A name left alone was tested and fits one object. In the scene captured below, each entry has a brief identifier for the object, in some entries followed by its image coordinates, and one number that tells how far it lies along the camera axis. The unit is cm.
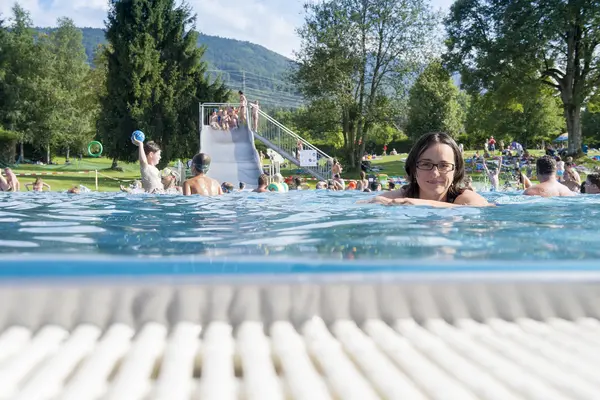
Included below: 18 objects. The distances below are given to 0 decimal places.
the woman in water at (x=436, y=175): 411
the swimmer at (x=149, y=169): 748
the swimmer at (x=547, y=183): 667
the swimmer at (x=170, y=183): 921
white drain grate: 144
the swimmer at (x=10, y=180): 1037
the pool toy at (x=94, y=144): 2065
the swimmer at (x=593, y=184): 841
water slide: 1780
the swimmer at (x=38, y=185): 1240
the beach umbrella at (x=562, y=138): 4144
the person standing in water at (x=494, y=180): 1265
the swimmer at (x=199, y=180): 680
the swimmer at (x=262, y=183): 880
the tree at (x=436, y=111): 3669
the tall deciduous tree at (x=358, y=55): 2875
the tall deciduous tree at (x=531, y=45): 2336
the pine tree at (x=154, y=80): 2592
